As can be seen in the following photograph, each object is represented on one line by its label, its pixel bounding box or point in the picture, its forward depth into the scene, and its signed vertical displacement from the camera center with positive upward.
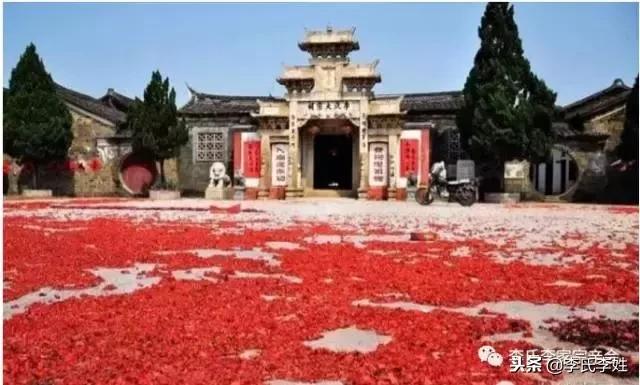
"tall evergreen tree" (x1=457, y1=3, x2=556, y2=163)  22.80 +2.74
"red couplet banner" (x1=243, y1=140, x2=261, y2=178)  26.81 +0.45
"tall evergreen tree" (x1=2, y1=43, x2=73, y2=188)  25.31 +2.31
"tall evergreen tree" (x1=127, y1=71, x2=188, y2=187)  26.05 +2.05
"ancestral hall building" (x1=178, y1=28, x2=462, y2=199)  25.59 +1.78
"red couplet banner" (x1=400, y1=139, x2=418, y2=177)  25.36 +0.50
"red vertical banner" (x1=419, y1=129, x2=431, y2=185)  25.22 +0.54
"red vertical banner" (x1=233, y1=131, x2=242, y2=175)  27.09 +0.68
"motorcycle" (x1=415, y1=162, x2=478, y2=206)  20.22 -0.73
